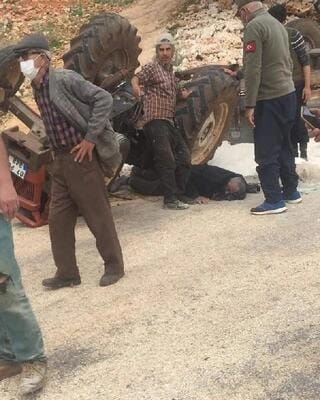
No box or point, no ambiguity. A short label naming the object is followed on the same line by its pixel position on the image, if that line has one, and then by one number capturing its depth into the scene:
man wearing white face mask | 4.69
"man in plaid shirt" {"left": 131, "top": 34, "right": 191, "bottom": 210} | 6.92
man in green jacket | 6.14
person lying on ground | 7.11
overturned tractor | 6.52
